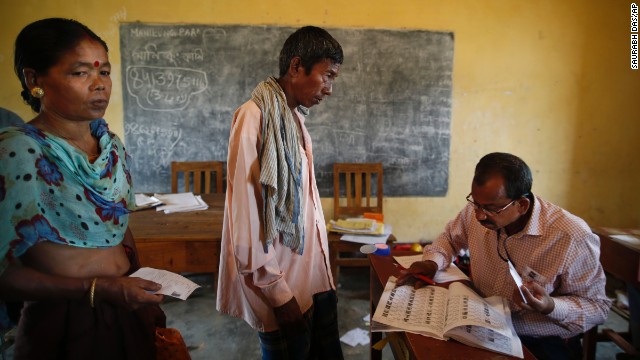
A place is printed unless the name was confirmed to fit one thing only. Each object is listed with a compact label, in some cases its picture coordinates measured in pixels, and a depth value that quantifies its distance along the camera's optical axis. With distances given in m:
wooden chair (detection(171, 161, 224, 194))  3.46
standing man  1.14
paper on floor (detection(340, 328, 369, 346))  2.49
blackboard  3.43
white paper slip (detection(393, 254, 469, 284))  1.43
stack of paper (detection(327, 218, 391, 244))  2.75
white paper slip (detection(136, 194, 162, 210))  2.51
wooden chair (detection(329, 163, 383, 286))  3.48
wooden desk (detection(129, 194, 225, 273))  1.98
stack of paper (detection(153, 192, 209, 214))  2.49
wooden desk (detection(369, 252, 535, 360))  0.97
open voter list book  1.01
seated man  1.20
